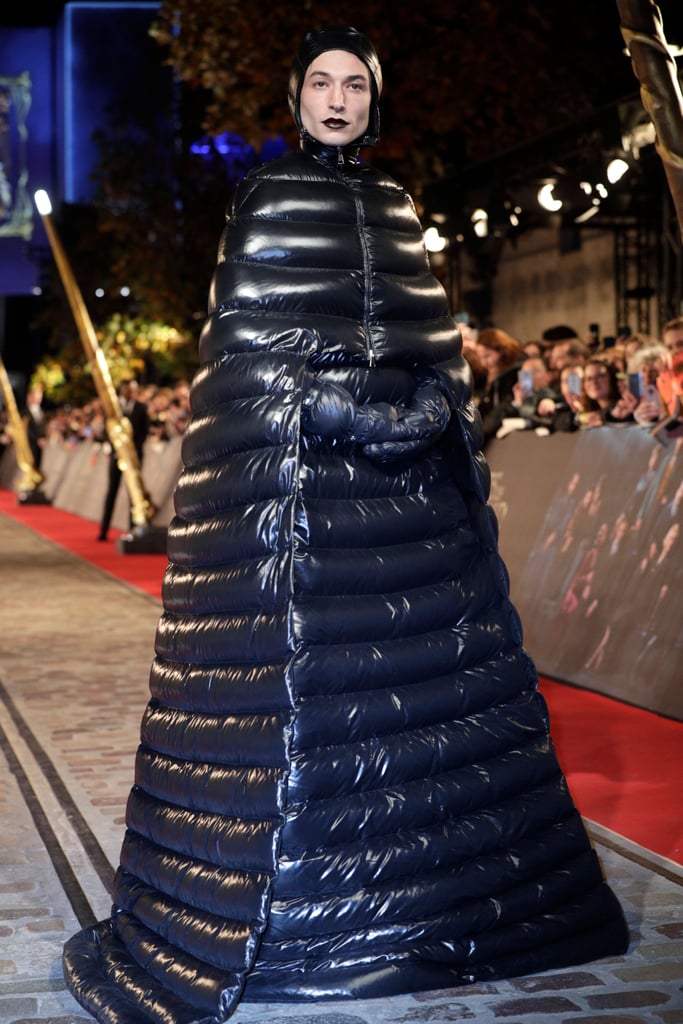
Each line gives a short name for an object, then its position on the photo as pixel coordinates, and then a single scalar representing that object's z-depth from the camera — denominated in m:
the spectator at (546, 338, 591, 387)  10.11
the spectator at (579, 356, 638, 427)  8.62
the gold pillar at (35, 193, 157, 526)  16.88
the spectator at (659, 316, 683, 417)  7.46
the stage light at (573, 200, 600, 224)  15.87
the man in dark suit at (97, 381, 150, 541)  18.41
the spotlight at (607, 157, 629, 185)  14.21
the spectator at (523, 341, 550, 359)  10.52
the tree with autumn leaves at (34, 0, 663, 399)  15.96
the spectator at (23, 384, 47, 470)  32.25
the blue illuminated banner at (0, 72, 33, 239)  45.03
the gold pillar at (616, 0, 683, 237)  5.48
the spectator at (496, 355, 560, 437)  9.30
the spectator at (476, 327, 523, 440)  10.25
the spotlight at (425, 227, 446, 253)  17.61
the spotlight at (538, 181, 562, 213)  15.68
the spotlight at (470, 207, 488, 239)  17.00
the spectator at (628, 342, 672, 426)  7.82
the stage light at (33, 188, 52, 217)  16.06
